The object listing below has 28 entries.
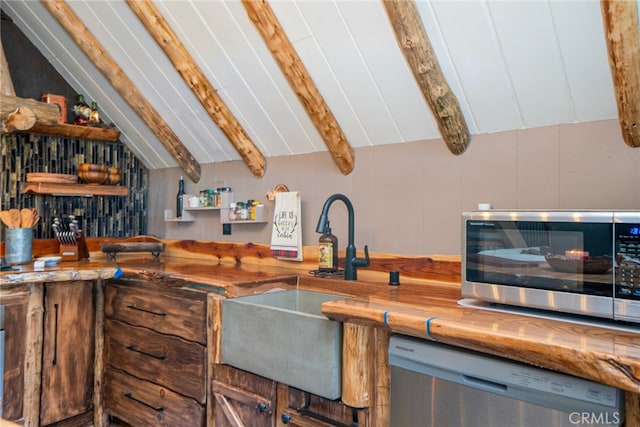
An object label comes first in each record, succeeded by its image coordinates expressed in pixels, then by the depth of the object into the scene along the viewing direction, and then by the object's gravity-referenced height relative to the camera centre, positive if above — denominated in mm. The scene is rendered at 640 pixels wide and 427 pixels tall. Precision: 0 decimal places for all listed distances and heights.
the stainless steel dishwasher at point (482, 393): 1154 -445
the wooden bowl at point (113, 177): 3389 +345
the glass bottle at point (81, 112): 3332 +791
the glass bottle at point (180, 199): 3395 +186
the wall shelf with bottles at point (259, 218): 2906 +47
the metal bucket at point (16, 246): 2848 -141
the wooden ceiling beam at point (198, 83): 2494 +801
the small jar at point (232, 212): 3010 +83
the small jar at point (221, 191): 3082 +225
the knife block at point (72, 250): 3188 -181
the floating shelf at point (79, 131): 3141 +638
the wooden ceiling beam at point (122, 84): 2801 +898
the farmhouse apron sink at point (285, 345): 1641 -451
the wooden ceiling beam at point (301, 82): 2129 +700
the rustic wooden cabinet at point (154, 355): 2203 -667
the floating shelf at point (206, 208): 3124 +115
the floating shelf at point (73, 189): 3053 +233
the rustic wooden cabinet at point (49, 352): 2406 -701
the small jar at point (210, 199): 3178 +177
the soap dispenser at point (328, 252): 2441 -133
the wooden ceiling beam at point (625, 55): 1389 +543
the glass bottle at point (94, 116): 3354 +772
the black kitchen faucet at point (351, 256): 2301 -145
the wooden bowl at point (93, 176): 3260 +330
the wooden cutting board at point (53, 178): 3064 +303
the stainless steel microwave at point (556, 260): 1298 -95
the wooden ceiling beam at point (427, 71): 1752 +619
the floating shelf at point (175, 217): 3363 +58
